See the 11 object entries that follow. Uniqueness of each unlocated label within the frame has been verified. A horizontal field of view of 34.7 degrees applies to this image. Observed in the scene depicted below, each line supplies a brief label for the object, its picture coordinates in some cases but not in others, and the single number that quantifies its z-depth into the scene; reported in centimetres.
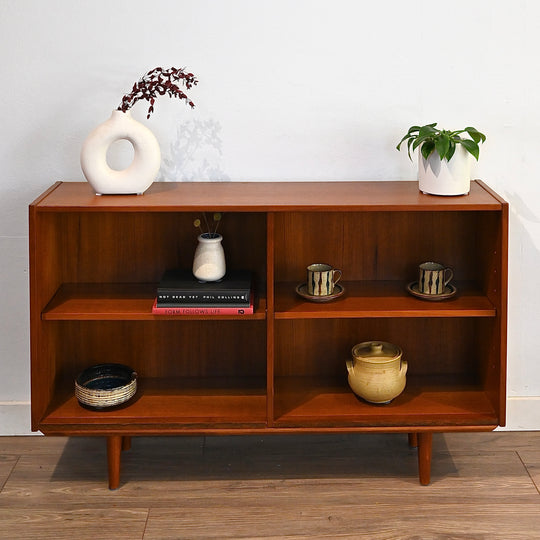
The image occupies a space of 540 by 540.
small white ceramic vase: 208
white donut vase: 202
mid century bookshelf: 203
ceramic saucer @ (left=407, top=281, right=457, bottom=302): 211
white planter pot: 202
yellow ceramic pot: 210
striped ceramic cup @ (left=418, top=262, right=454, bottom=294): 212
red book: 202
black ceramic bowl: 209
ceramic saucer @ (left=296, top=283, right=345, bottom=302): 210
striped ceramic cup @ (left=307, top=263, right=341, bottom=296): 211
